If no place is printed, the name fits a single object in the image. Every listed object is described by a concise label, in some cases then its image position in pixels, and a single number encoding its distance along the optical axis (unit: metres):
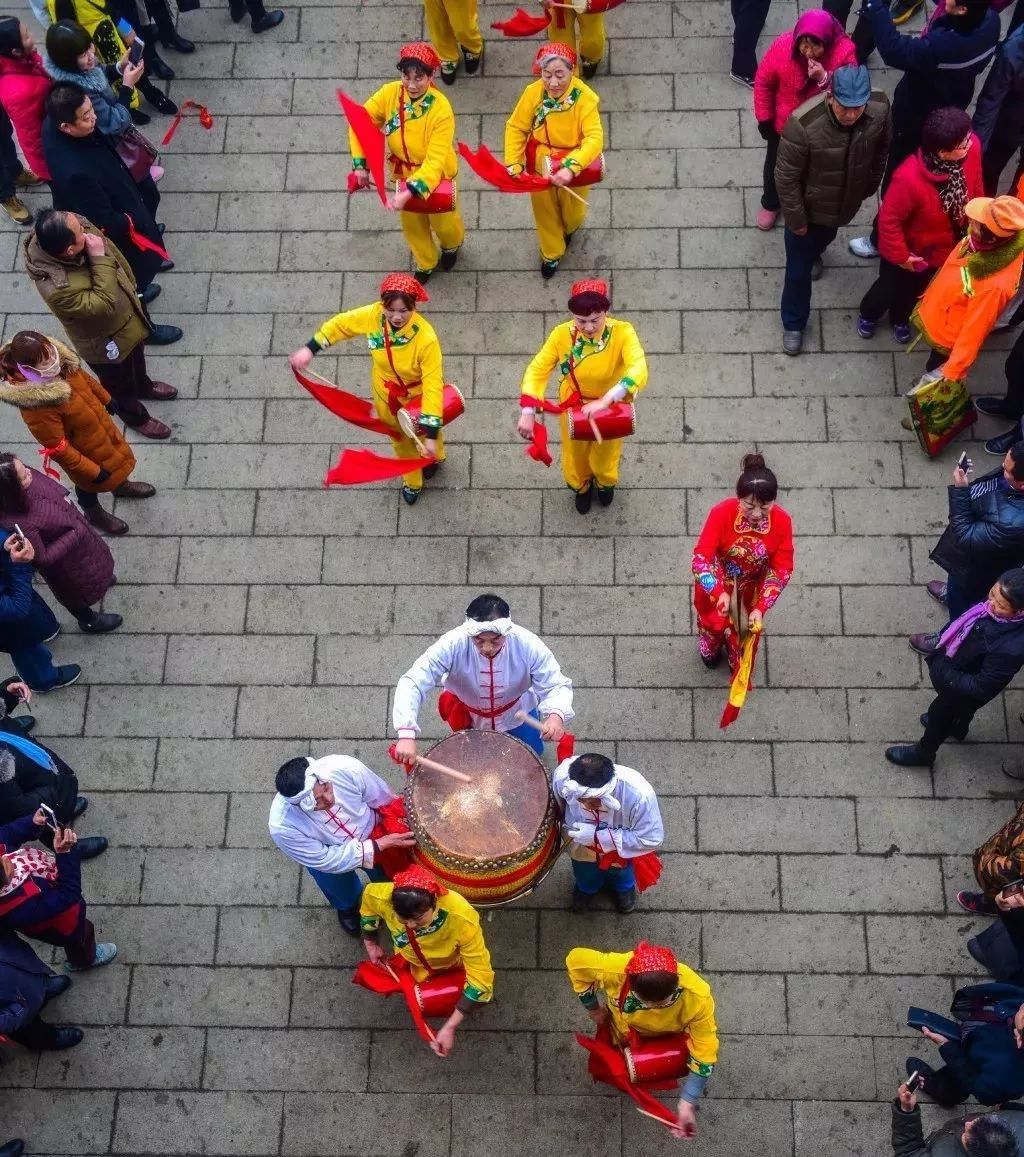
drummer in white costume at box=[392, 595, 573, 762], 6.50
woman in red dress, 6.71
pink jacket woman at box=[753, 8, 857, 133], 8.12
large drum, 6.11
